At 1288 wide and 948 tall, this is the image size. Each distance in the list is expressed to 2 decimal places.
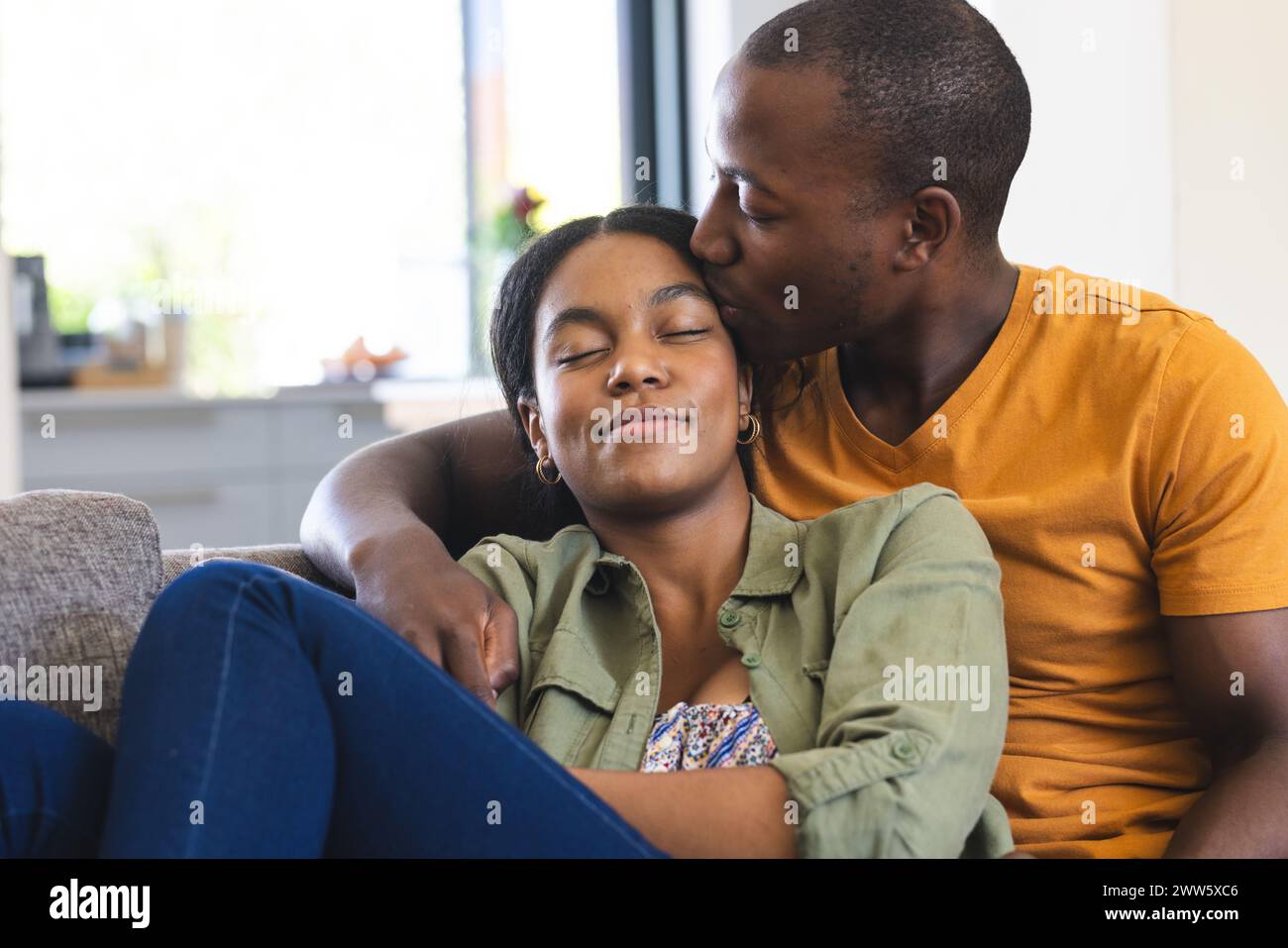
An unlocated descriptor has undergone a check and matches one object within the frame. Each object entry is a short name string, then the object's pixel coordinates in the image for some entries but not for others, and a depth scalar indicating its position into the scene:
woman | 0.93
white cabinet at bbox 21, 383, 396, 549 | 3.32
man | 1.16
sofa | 1.16
